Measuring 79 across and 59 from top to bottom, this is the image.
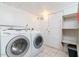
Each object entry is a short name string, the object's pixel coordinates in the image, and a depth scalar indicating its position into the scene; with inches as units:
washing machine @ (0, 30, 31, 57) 33.6
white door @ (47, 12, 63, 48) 62.9
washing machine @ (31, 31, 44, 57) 48.8
